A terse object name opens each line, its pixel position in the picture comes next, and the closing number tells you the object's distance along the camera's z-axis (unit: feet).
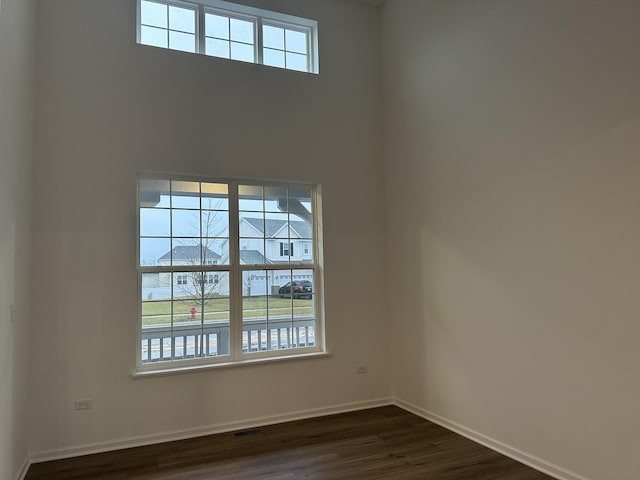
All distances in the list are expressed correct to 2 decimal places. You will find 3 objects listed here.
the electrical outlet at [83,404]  10.95
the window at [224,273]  12.31
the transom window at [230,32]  12.87
